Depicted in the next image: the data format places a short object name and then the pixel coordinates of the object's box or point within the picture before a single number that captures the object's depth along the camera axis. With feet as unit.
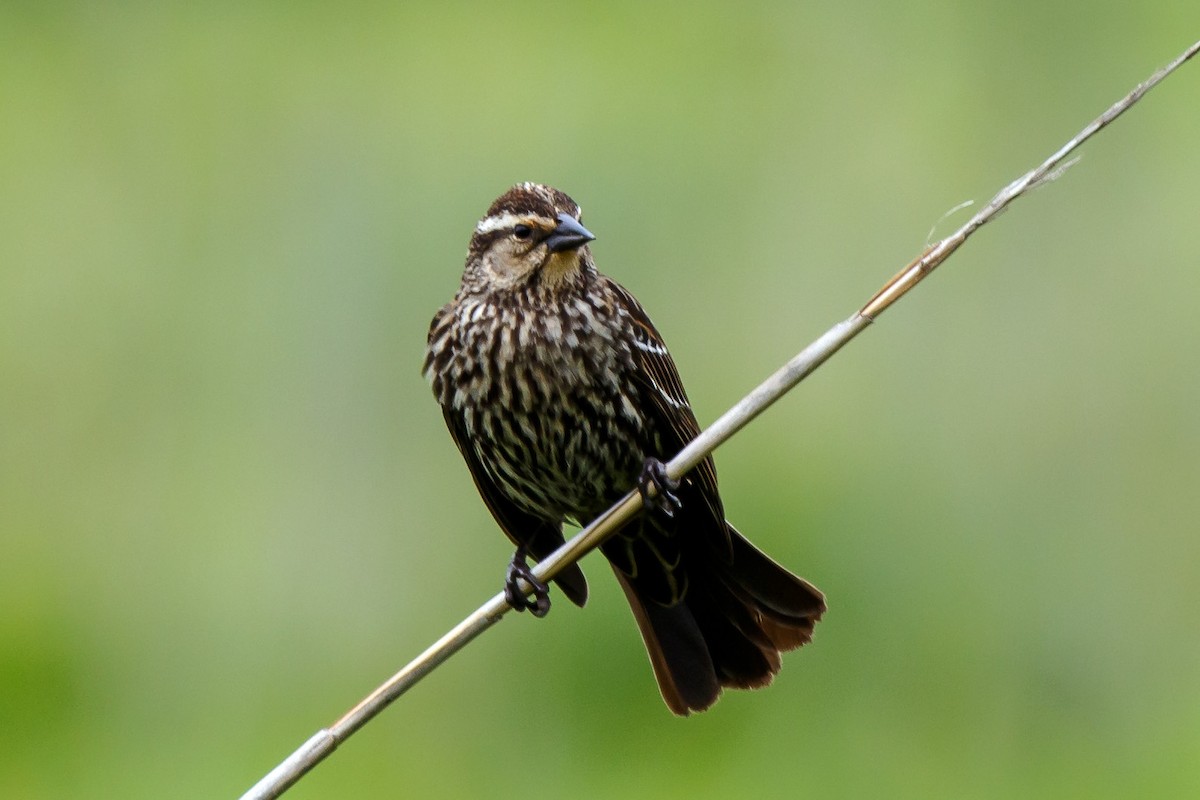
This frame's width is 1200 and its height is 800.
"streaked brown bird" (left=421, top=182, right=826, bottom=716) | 22.26
